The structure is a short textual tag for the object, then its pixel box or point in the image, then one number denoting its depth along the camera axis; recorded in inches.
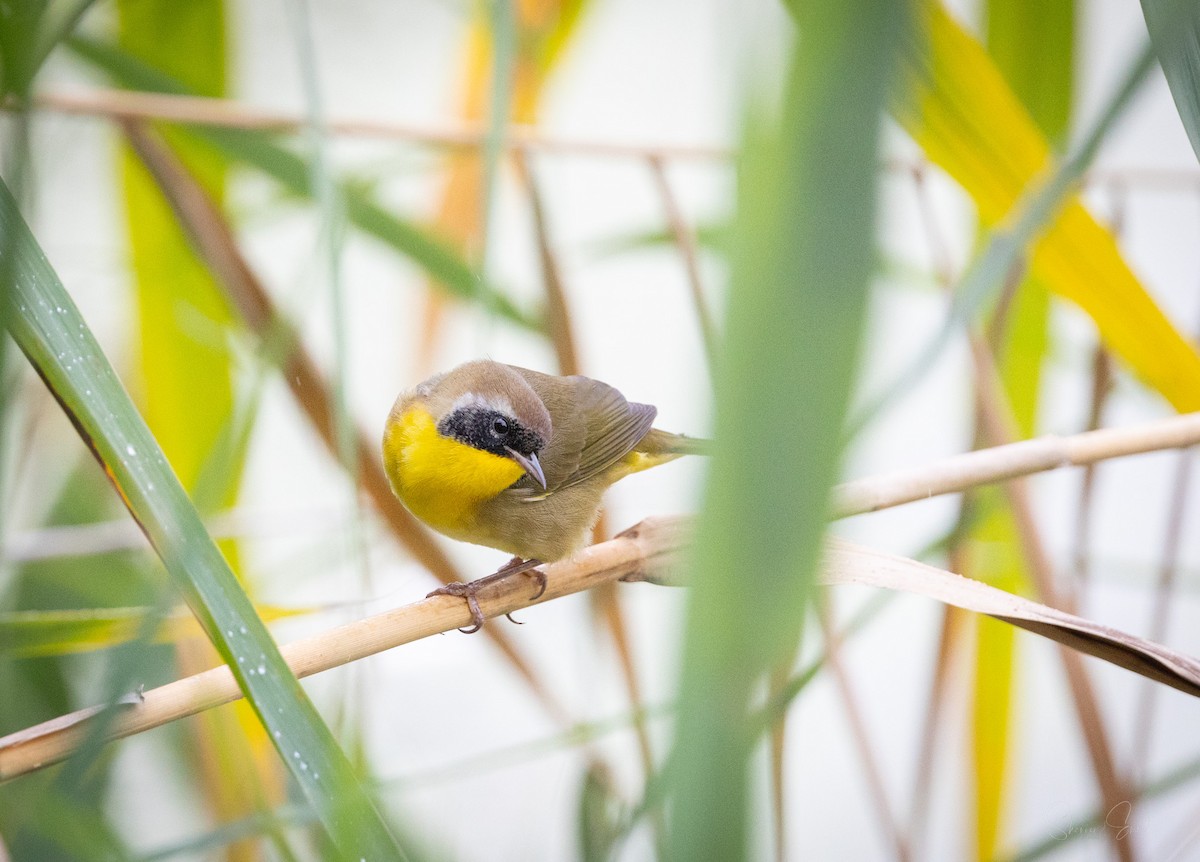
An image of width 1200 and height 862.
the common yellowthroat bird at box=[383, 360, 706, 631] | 119.0
